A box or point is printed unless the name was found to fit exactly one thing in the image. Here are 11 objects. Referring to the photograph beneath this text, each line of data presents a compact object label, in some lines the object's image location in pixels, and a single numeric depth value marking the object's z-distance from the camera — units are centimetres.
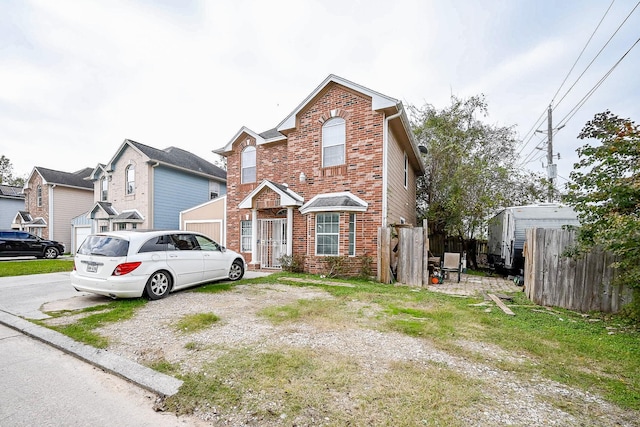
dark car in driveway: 1588
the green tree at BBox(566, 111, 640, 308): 466
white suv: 602
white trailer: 965
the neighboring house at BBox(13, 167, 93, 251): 2188
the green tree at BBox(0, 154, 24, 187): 3897
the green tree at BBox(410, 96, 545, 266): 1360
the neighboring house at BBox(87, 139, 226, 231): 1681
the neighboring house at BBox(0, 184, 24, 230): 2606
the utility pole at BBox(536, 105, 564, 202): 1551
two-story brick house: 981
